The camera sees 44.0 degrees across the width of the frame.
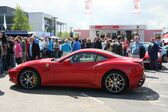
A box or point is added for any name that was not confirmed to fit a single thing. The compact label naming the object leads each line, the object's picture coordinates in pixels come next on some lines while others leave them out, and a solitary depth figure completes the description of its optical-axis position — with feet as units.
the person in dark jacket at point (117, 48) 34.60
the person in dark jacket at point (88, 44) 41.84
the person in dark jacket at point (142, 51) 32.30
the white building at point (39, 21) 225.24
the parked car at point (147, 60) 36.37
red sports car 20.89
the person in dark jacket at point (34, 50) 33.41
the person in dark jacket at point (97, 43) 38.24
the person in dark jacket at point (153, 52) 34.57
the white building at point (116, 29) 95.50
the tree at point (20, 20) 142.86
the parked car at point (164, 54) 47.07
